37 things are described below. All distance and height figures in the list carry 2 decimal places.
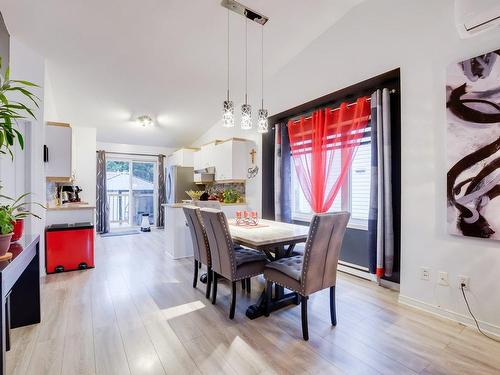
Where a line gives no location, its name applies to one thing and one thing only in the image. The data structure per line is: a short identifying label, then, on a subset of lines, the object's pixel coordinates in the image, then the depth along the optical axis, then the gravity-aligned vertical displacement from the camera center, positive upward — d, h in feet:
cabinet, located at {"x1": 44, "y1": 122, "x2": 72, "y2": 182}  11.79 +1.69
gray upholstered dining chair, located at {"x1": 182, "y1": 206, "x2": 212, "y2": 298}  8.66 -1.81
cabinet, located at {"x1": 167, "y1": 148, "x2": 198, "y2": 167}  19.53 +2.26
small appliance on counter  15.61 -0.39
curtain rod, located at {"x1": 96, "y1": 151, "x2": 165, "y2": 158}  21.15 +2.84
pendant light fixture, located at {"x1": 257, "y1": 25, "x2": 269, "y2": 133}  8.43 +2.14
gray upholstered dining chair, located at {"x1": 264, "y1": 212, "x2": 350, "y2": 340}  6.28 -2.09
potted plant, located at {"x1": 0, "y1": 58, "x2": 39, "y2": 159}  4.95 +1.20
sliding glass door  22.43 -0.32
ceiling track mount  9.02 +6.39
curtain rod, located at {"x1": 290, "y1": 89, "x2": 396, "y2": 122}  9.08 +3.30
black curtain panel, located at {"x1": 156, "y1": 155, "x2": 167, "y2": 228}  22.80 -0.33
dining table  7.16 -1.49
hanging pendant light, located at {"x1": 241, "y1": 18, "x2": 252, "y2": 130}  8.11 +2.19
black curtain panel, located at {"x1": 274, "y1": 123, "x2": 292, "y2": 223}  13.33 +0.50
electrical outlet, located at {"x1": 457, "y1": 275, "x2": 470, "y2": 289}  6.93 -2.53
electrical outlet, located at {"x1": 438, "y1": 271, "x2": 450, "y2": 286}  7.35 -2.62
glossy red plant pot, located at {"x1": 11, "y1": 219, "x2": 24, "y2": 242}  5.92 -0.96
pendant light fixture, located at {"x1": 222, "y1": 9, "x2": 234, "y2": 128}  7.86 +2.23
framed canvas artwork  6.46 +1.03
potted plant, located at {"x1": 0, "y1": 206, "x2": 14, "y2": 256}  4.73 -0.77
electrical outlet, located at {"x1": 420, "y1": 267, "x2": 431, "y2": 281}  7.73 -2.59
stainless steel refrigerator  18.85 +0.37
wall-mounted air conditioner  6.29 +4.21
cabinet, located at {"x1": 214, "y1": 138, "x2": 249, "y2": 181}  15.11 +1.63
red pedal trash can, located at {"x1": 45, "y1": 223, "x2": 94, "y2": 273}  11.16 -2.60
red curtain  10.12 +1.77
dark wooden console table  6.76 -2.85
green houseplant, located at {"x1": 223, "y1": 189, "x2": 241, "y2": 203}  16.10 -0.56
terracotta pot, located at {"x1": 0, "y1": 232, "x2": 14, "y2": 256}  4.70 -1.00
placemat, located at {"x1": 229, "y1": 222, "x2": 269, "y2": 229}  9.29 -1.42
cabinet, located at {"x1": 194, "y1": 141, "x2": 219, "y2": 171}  16.99 +2.09
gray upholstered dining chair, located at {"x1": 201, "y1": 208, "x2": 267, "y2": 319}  7.29 -2.14
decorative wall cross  15.24 +1.95
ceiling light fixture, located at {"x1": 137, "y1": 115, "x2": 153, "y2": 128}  17.05 +4.45
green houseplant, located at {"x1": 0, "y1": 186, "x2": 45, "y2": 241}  5.65 -0.88
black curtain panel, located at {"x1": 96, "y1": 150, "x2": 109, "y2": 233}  20.39 -0.68
